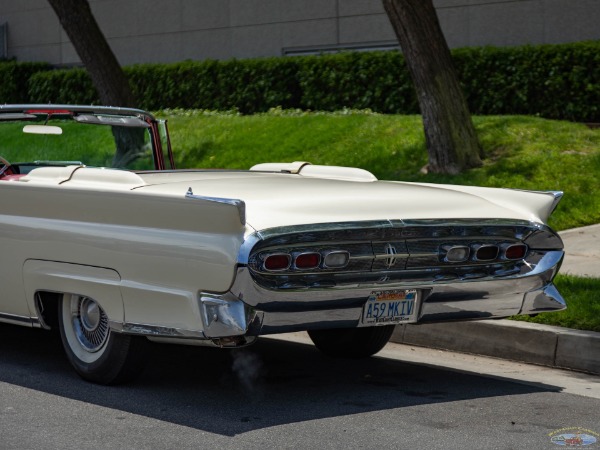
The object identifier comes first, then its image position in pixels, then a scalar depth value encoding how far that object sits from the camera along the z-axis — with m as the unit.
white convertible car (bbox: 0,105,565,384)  5.86
